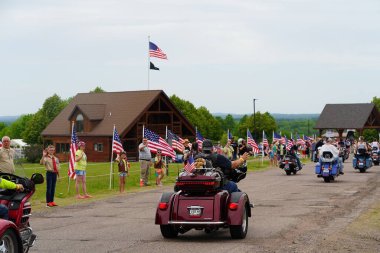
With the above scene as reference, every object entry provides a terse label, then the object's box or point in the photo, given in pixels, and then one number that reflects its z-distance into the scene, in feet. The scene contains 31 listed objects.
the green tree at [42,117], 395.34
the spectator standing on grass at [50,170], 67.41
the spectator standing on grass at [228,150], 118.62
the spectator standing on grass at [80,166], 75.77
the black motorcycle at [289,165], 116.78
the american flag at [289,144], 153.12
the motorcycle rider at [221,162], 44.63
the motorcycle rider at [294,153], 119.62
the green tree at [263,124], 407.64
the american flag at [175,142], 110.04
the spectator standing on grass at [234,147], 133.18
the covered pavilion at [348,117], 370.12
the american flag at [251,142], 143.33
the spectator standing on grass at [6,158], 53.26
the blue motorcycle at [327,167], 95.96
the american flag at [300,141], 188.69
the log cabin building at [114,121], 239.71
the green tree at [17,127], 541.58
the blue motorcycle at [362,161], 120.06
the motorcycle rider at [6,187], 31.81
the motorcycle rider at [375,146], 147.13
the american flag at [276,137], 158.71
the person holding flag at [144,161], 93.97
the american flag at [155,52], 183.21
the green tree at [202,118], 386.52
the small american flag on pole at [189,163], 73.56
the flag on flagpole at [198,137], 123.75
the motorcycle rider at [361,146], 121.71
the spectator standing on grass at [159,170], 94.22
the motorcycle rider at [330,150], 97.69
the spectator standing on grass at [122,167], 84.23
